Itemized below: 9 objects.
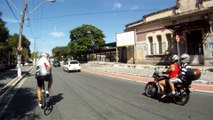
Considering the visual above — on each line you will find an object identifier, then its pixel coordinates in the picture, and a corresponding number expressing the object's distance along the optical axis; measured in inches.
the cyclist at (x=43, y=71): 197.5
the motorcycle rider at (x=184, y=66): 201.4
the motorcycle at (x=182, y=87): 196.7
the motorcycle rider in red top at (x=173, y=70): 208.5
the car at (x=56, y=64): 1388.4
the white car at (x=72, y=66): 759.9
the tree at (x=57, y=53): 2874.1
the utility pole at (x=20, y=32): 596.5
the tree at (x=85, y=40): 1219.6
